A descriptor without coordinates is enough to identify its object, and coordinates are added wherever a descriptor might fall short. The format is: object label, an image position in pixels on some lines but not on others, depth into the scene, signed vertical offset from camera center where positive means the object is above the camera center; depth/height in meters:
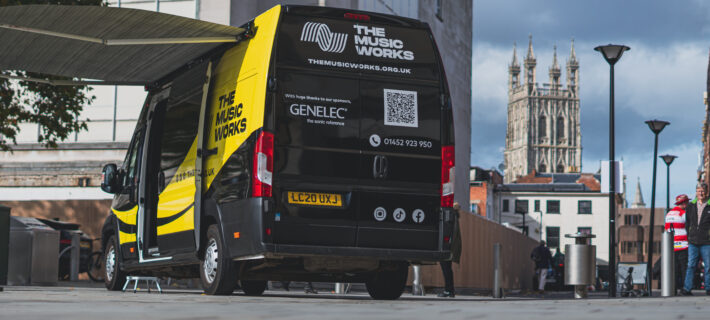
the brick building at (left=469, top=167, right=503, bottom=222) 92.36 +3.12
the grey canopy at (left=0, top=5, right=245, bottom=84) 11.24 +2.16
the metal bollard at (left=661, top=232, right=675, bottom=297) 15.80 -0.55
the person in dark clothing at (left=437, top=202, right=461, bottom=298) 16.18 -0.58
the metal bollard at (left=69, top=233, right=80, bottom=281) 21.01 -0.78
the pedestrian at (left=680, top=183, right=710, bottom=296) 15.98 +0.01
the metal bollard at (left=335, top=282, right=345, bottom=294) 16.77 -0.99
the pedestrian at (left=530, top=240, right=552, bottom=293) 33.19 -0.93
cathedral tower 193.75 +19.63
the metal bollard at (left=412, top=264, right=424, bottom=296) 18.25 -0.99
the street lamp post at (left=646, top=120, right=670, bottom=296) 29.77 +2.75
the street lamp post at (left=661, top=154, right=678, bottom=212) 39.09 +2.85
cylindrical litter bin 15.73 -0.48
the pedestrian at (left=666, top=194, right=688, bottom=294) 17.03 +0.14
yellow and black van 10.27 +0.76
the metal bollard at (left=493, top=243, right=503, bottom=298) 17.23 -0.71
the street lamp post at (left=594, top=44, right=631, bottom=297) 18.08 +1.32
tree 21.44 +2.44
